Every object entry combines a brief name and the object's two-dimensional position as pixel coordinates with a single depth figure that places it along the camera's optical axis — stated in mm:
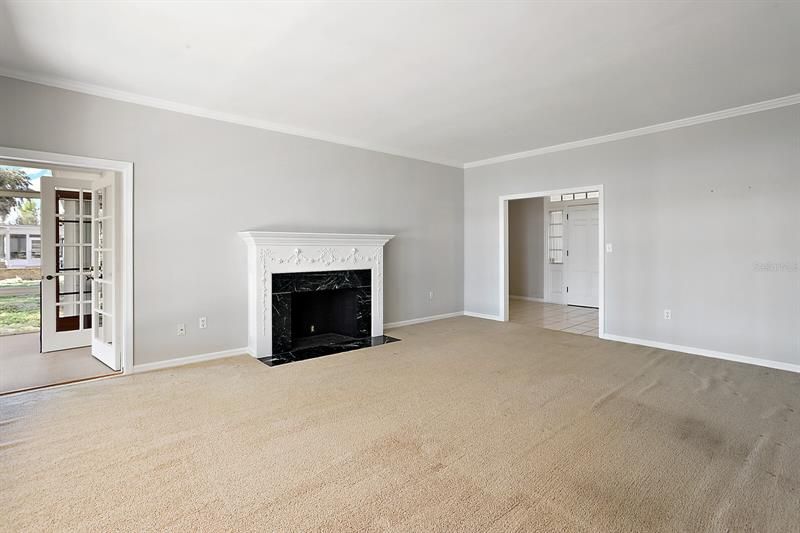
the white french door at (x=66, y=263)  4527
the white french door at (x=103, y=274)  3959
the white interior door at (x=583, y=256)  8023
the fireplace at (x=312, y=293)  4355
